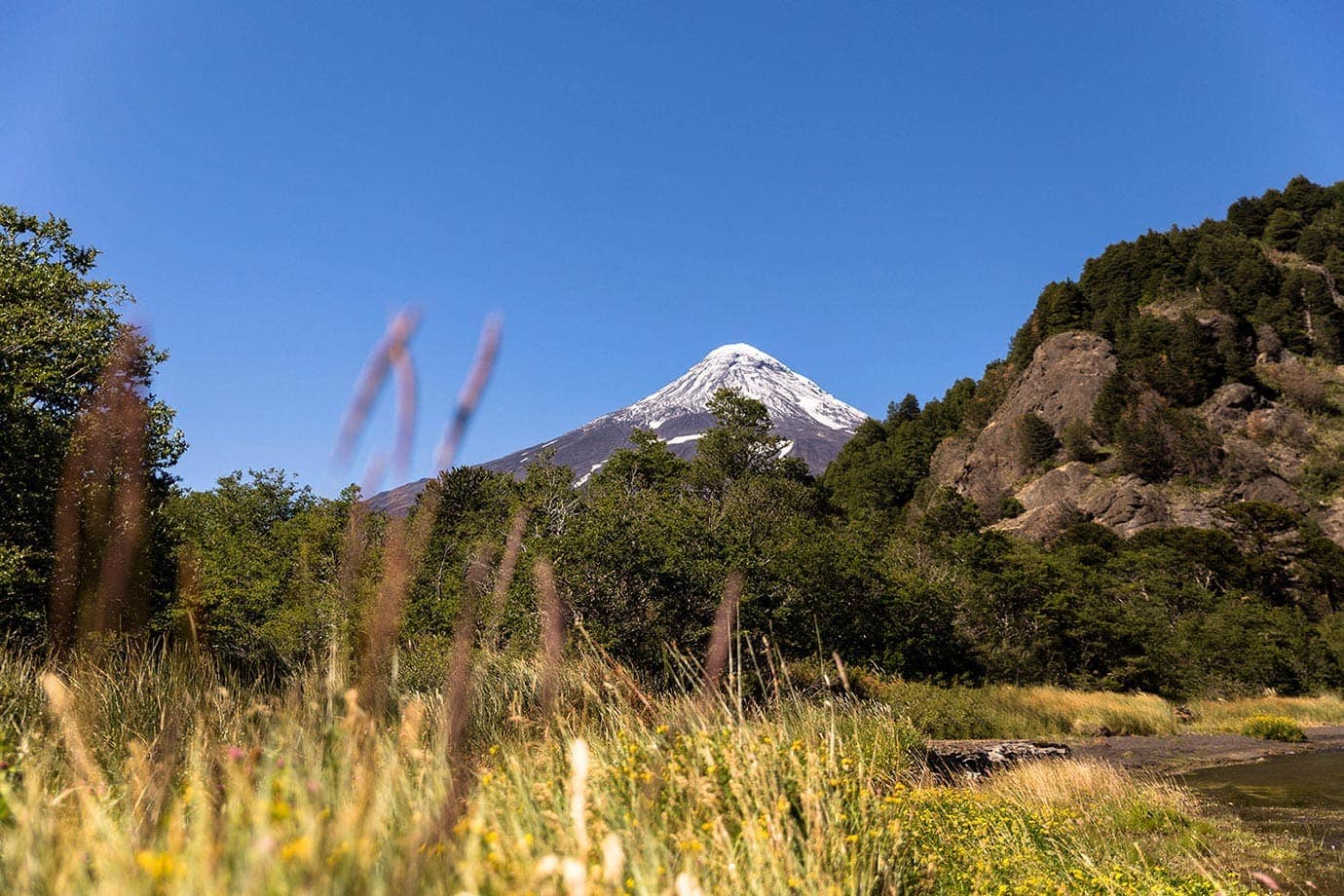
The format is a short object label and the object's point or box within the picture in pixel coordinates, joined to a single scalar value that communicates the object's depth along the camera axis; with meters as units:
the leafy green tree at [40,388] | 14.27
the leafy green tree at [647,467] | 47.62
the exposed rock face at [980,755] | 14.98
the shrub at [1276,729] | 22.78
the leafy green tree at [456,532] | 29.66
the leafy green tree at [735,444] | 49.47
